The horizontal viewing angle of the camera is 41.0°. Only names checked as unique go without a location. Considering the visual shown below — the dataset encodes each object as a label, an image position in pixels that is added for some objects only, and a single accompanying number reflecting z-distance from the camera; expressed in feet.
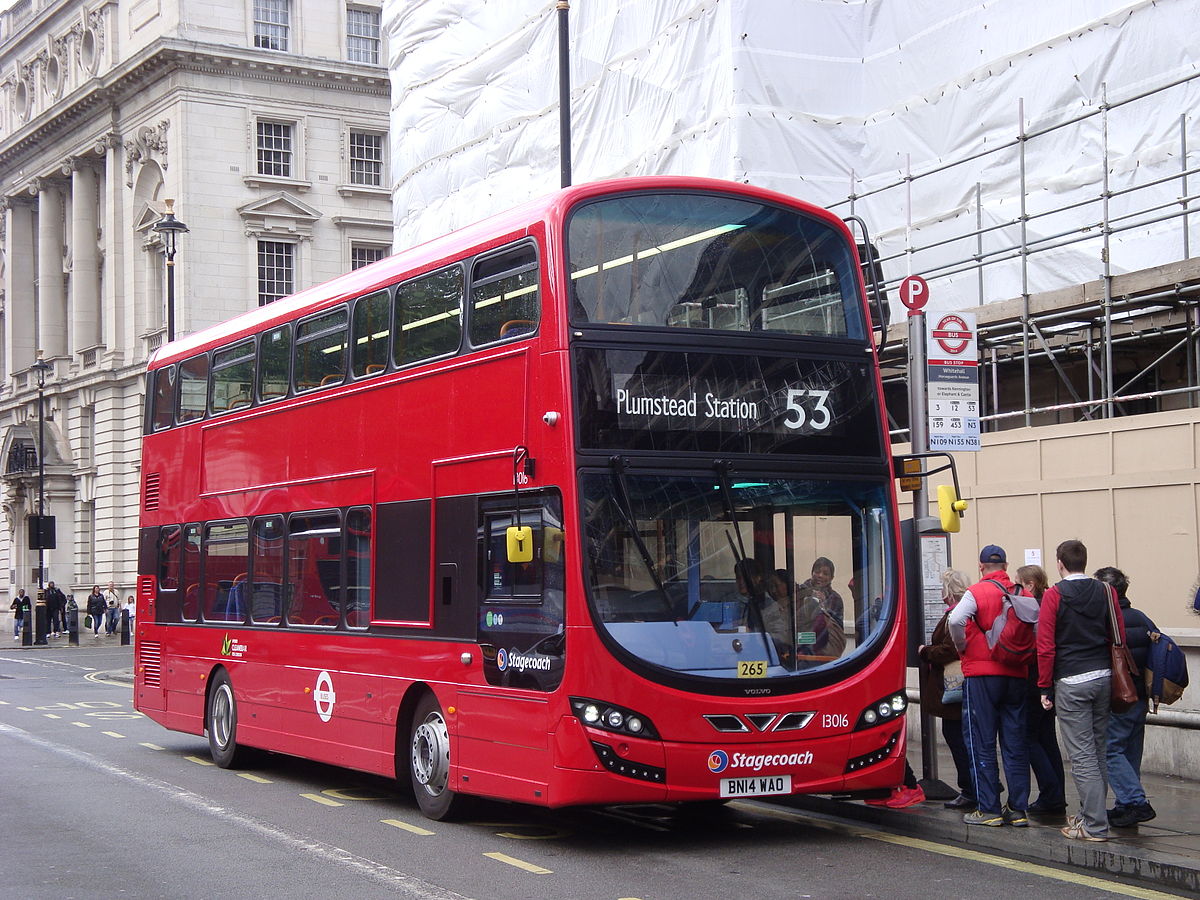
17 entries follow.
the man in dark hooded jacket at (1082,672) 30.32
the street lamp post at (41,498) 151.15
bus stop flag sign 37.76
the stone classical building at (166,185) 169.89
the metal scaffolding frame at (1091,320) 45.50
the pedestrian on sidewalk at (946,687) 35.19
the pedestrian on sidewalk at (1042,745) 33.88
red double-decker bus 31.73
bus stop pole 36.99
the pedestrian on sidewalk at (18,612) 168.66
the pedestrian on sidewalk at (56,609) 169.27
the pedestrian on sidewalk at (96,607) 161.89
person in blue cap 33.04
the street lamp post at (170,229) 96.17
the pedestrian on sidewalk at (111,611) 168.87
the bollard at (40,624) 157.79
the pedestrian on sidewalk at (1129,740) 31.55
